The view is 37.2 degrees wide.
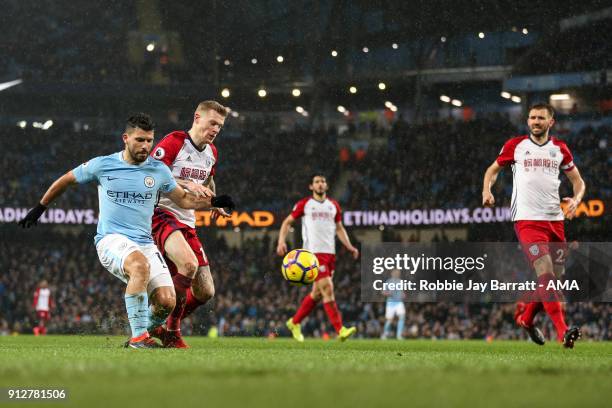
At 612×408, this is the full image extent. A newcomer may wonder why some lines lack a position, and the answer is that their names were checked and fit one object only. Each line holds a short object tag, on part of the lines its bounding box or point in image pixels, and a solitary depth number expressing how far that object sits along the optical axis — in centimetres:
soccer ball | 1206
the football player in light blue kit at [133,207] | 775
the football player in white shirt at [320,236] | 1414
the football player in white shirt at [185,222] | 873
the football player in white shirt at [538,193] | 991
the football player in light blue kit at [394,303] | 2333
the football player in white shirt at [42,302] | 2455
